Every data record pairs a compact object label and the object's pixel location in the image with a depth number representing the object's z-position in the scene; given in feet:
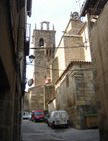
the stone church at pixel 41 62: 136.77
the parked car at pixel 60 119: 61.05
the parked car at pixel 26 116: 114.42
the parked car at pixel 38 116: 89.15
